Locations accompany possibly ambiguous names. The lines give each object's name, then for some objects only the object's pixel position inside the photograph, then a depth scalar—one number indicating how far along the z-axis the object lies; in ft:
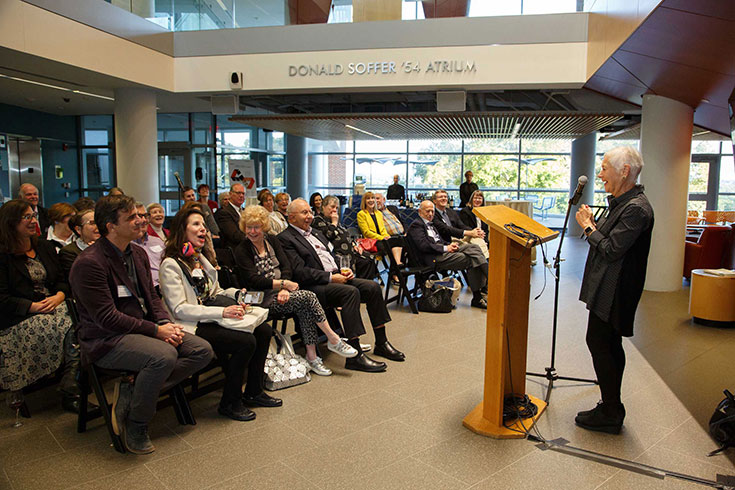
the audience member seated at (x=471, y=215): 27.66
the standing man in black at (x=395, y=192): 41.55
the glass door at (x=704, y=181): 52.29
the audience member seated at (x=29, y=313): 10.80
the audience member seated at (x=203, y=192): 29.10
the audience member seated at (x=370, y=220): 24.72
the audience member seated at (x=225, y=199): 23.18
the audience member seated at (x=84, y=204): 15.37
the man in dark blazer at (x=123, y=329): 9.36
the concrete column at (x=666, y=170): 24.06
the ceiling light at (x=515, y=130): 35.83
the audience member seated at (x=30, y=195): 18.67
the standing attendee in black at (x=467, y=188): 37.11
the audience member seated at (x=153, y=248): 14.51
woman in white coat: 10.89
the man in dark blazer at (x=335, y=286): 14.14
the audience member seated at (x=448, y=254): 21.15
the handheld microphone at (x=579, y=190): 10.83
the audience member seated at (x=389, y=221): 26.32
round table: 18.43
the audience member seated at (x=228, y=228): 20.67
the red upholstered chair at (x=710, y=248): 26.40
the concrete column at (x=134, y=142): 28.22
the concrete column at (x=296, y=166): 56.13
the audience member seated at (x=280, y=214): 22.31
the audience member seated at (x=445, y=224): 23.25
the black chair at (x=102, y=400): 9.71
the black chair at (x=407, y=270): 20.33
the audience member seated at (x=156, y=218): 16.93
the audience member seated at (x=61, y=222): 15.20
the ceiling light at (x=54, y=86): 28.11
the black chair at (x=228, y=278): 13.91
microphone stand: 12.15
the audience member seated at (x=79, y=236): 12.27
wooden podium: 9.78
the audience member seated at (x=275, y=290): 13.35
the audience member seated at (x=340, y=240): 18.56
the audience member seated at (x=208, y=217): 24.19
